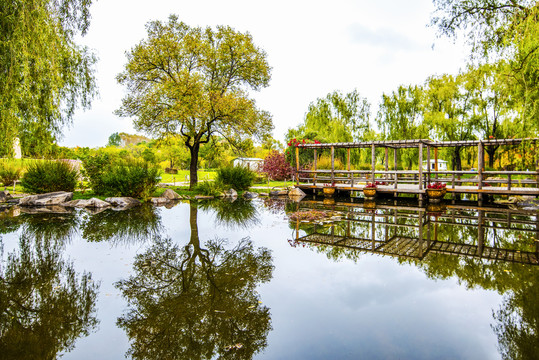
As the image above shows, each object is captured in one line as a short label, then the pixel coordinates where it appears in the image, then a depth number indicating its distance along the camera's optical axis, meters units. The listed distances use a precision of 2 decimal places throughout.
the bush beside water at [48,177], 14.66
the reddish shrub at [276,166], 26.69
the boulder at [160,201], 14.51
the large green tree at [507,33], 7.10
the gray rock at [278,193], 18.38
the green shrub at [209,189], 17.39
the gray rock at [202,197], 16.46
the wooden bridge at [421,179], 13.38
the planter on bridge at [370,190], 16.02
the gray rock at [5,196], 14.10
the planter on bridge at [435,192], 14.33
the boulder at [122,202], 13.49
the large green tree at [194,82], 16.56
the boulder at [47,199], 13.20
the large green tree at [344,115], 31.02
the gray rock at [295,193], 18.13
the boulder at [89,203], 13.06
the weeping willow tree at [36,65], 6.83
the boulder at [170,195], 15.62
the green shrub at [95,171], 15.32
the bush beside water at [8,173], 18.42
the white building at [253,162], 41.10
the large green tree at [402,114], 27.62
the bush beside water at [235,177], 19.48
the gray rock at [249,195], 17.56
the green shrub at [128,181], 14.72
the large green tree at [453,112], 24.92
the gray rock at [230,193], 17.77
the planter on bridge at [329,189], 17.35
